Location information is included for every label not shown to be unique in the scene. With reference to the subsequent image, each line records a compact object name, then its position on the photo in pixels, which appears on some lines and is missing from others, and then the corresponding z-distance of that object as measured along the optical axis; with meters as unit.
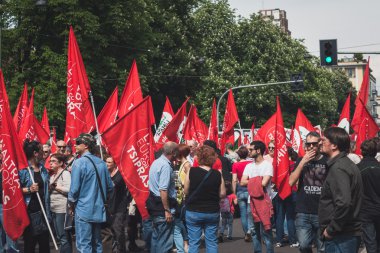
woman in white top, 11.20
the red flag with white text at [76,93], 12.87
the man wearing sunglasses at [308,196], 9.42
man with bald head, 10.20
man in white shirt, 11.14
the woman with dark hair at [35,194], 10.11
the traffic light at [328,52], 23.66
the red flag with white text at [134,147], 10.55
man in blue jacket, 9.48
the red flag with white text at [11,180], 9.65
